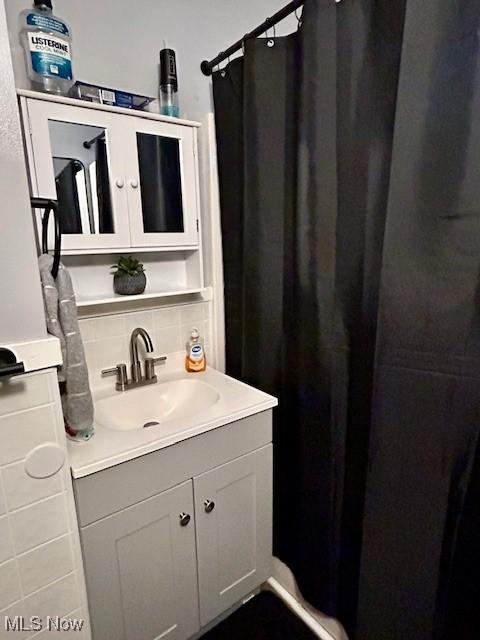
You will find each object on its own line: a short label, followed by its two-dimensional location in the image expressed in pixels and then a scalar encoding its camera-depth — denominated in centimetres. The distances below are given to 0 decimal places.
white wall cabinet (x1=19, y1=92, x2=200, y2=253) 101
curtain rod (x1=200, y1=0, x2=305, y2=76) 101
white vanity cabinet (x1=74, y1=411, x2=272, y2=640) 93
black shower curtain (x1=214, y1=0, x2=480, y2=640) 77
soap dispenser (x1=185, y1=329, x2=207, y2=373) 145
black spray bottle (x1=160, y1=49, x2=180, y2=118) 121
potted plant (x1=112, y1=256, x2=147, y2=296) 125
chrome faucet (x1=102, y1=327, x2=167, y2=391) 129
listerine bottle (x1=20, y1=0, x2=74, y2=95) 96
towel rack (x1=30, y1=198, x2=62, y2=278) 76
